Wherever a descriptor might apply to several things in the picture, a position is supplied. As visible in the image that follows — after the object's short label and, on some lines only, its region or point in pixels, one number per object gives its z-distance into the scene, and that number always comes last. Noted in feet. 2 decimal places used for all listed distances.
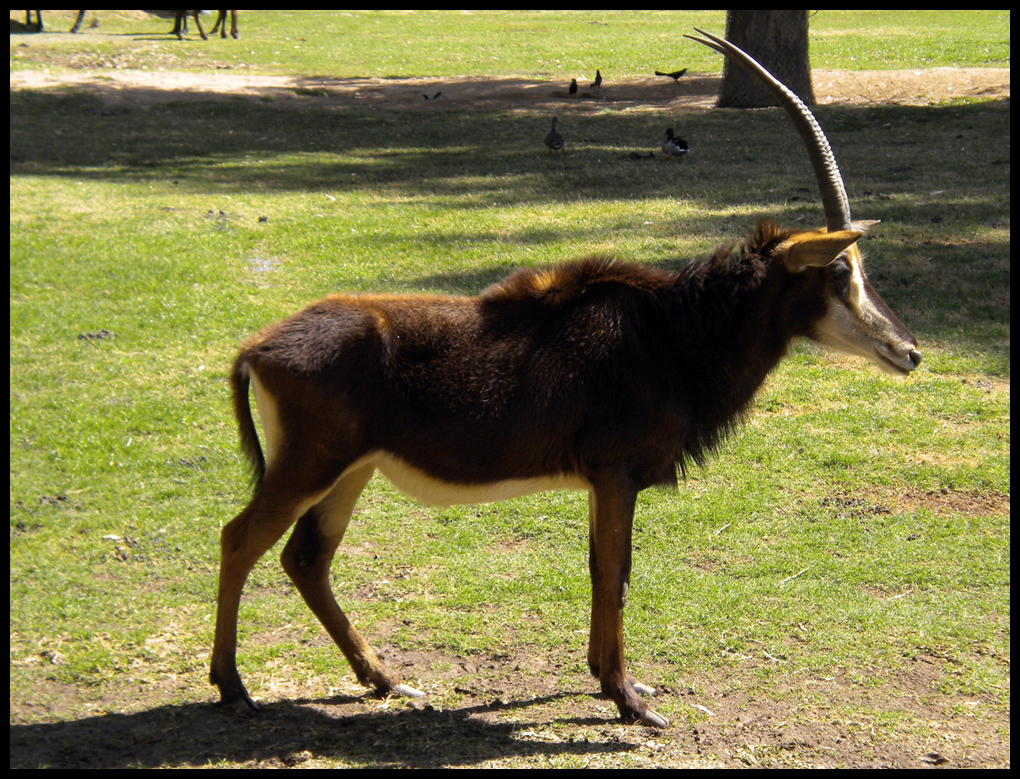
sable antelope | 13.52
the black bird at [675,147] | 50.47
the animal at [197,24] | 115.14
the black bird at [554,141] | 52.85
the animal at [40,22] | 120.47
